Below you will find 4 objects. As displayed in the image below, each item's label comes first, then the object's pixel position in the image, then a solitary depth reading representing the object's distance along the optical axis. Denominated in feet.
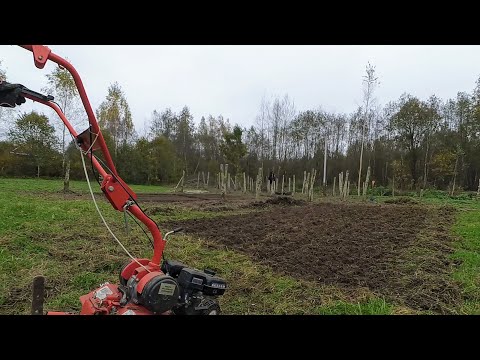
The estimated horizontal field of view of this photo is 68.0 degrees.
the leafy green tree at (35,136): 93.86
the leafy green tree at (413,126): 129.59
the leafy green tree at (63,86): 65.72
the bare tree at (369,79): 97.21
